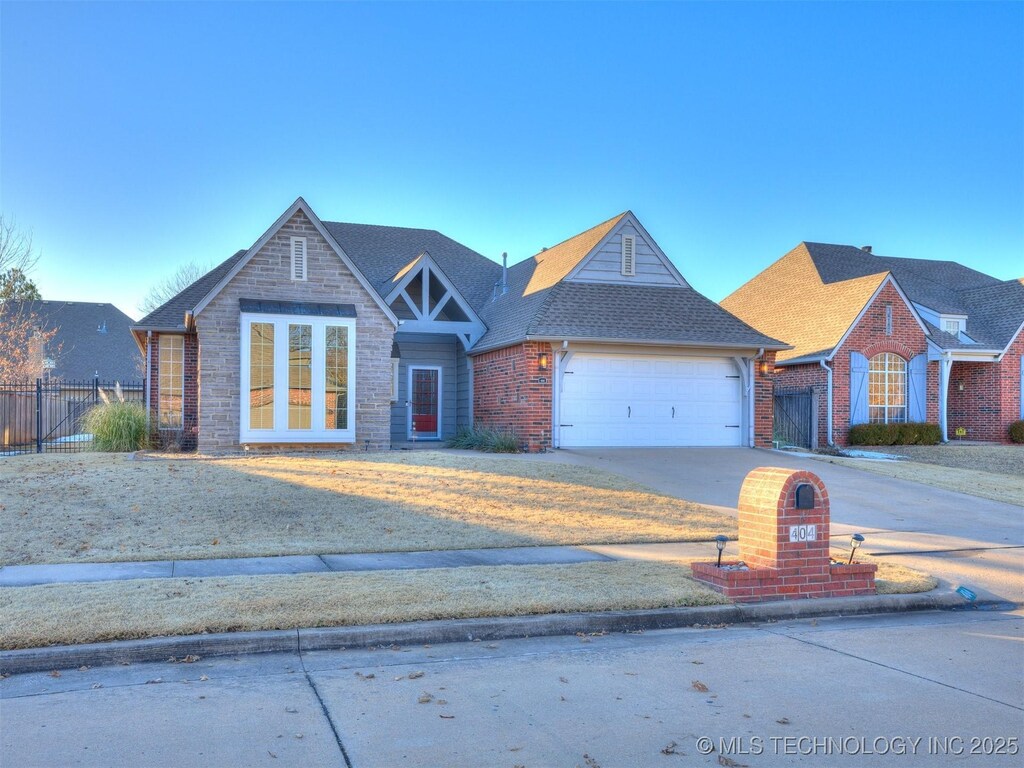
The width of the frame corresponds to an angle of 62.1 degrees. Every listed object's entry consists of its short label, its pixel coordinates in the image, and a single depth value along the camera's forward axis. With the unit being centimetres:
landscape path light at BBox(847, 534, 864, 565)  862
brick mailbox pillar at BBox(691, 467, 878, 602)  805
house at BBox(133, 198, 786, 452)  1778
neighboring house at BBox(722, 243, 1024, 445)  2428
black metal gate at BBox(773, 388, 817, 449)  2403
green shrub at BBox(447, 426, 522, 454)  1870
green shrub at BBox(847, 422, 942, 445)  2380
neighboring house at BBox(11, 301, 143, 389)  3881
